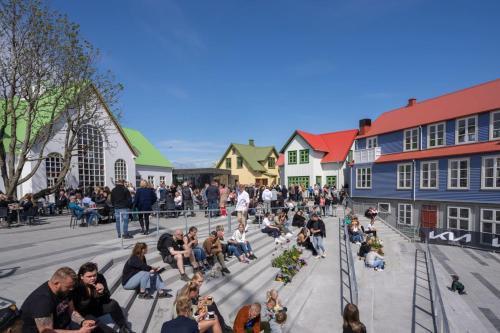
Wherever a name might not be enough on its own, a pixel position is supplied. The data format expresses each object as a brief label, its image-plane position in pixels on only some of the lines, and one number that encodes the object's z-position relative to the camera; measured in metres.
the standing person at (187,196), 15.79
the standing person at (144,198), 10.17
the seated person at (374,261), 12.31
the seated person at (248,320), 5.84
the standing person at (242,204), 12.52
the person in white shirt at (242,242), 10.23
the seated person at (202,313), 5.38
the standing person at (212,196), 14.41
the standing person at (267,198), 16.38
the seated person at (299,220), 16.48
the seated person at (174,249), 7.87
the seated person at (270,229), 13.73
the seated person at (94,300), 4.54
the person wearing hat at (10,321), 2.88
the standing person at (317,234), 12.45
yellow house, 42.78
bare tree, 15.27
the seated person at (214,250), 8.79
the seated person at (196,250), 8.40
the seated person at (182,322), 4.20
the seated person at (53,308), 3.49
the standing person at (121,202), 9.86
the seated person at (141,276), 6.21
